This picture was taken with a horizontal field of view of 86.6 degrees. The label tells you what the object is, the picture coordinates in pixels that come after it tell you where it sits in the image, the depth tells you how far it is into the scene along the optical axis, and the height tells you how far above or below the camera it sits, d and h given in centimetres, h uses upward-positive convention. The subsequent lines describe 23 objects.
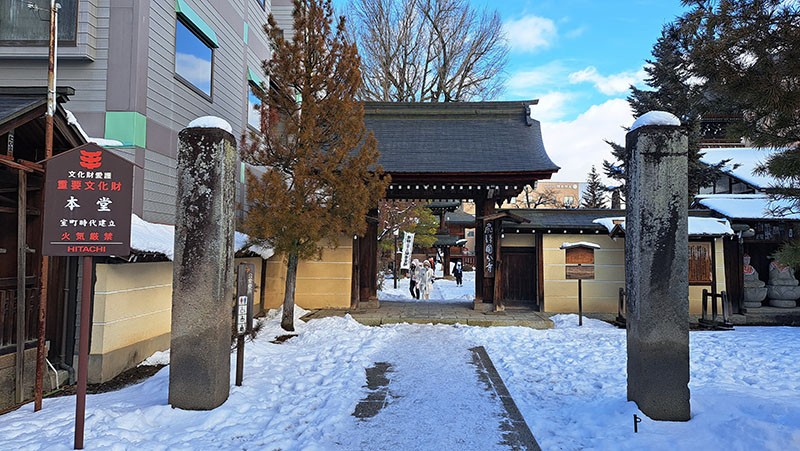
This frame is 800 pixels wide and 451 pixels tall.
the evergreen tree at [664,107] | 1953 +740
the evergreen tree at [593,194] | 3756 +524
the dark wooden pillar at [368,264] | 1297 -48
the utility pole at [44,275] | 501 -38
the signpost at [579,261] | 1264 -29
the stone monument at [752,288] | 1333 -107
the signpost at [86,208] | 412 +35
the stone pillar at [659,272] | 486 -23
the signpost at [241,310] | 589 -89
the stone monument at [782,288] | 1327 -104
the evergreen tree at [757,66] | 401 +186
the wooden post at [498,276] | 1216 -74
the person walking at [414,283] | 1840 -149
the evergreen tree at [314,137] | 919 +246
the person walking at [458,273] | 2502 -139
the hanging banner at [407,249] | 2044 -1
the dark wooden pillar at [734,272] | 1342 -58
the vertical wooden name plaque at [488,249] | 1232 +3
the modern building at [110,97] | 593 +280
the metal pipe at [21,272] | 525 -36
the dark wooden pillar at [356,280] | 1279 -96
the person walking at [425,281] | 1702 -129
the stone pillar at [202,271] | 508 -31
